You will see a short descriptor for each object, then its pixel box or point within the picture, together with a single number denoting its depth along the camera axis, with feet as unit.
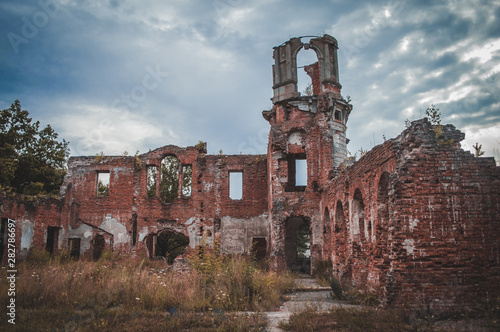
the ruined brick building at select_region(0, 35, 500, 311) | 25.09
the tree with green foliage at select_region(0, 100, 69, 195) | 73.77
